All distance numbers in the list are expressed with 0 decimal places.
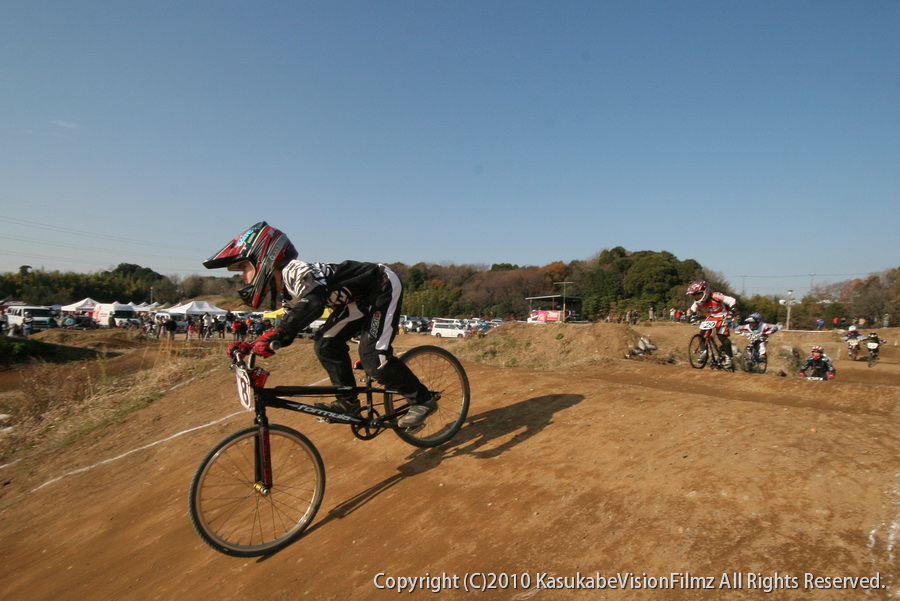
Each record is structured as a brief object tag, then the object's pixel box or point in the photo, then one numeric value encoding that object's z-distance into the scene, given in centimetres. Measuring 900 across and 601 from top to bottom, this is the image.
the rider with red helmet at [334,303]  417
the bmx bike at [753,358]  1231
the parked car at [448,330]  3884
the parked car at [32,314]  4484
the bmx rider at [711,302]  1071
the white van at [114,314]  5335
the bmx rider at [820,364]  1292
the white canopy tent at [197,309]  4353
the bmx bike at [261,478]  392
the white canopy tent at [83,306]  5348
